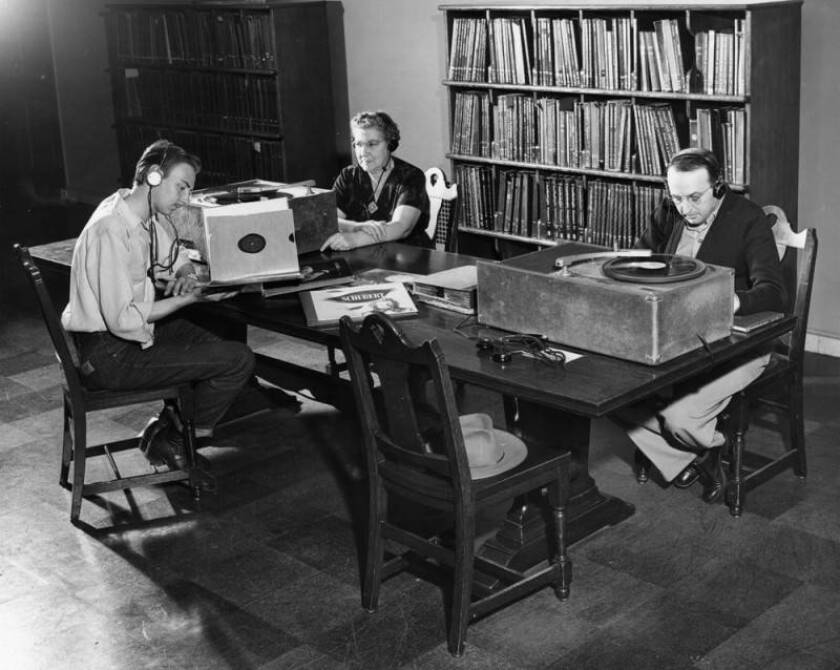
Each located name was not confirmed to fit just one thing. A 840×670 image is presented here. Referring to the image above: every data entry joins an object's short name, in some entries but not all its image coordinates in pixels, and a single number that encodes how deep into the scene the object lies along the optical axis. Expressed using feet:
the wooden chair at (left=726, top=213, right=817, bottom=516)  12.14
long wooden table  9.50
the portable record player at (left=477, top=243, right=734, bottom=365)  9.68
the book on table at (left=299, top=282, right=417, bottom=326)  11.69
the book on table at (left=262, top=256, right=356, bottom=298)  12.60
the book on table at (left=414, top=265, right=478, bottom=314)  11.54
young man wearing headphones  11.94
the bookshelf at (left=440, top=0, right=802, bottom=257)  15.37
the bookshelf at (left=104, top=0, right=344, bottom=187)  21.81
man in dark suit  11.85
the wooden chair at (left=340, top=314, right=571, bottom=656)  9.37
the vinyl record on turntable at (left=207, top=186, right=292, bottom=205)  14.19
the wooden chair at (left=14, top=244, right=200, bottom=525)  12.16
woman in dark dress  15.17
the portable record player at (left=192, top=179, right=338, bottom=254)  14.20
